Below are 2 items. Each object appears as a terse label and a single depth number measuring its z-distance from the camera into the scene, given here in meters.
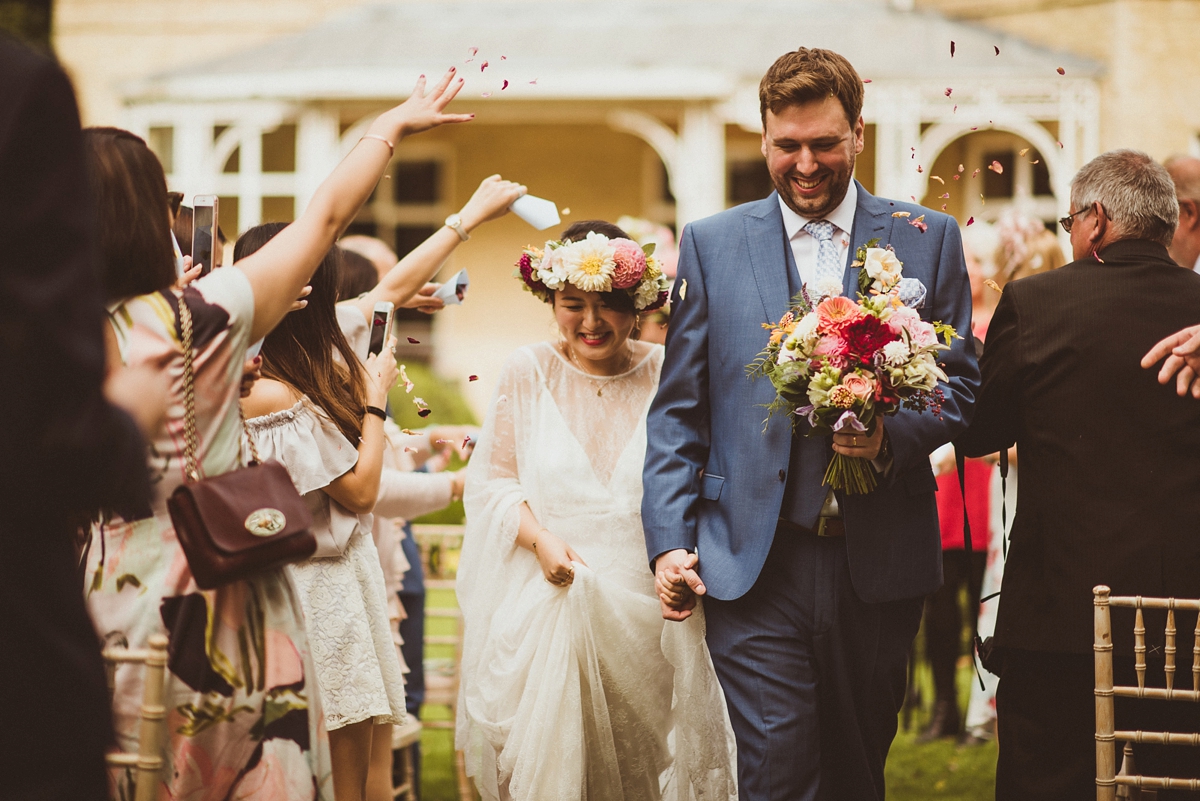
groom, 3.56
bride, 4.04
